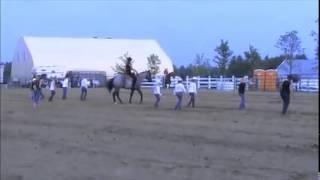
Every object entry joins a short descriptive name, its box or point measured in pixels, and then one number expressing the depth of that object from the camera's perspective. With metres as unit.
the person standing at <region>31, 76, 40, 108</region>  31.44
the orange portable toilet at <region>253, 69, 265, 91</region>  48.78
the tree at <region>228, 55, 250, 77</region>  77.56
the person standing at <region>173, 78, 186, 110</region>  28.56
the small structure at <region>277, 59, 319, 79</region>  64.81
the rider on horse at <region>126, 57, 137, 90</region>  33.02
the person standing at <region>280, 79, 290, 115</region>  25.19
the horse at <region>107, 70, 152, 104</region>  33.47
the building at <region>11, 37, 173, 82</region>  104.38
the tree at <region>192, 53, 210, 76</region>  88.76
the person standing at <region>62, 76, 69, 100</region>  38.57
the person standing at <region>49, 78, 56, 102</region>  37.05
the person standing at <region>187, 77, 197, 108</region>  29.77
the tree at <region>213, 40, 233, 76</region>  86.95
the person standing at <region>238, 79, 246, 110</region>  28.38
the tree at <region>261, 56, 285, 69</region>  80.56
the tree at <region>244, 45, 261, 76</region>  77.81
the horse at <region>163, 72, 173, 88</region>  52.62
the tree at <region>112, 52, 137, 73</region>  86.26
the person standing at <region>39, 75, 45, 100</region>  32.47
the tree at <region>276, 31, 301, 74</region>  62.47
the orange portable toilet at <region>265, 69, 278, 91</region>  48.22
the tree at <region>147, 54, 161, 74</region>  91.90
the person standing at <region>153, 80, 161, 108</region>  30.20
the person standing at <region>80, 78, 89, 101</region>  37.47
